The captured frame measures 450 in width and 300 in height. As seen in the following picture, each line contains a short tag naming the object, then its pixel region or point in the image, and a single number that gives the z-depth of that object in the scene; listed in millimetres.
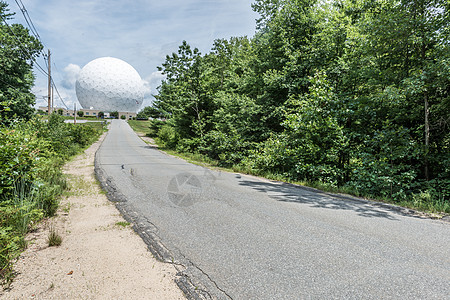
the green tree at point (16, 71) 20109
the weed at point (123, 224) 4654
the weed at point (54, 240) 3736
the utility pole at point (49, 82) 25750
